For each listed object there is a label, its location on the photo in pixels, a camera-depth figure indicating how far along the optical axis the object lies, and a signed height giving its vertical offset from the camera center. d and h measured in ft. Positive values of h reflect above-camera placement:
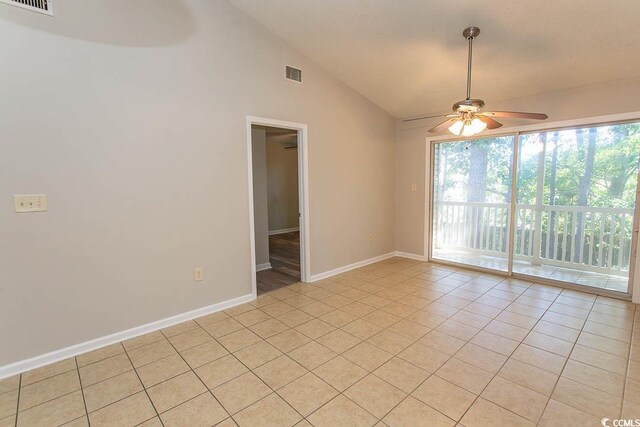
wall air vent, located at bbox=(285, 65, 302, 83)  12.21 +4.64
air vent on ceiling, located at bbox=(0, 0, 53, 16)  7.04 +4.37
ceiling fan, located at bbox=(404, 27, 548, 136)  8.45 +2.04
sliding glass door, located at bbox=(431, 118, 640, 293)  12.53 -0.71
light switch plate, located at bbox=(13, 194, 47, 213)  7.31 -0.27
